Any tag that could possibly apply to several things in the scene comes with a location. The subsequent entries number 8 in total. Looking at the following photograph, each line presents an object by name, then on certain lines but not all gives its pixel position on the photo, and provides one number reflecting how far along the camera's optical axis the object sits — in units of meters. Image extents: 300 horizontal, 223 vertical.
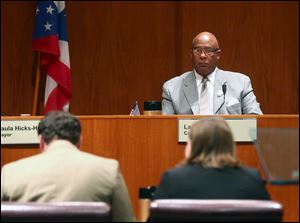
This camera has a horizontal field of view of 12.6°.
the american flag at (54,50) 12.06
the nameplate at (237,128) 7.80
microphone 9.23
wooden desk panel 7.82
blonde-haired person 5.70
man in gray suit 9.33
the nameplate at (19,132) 7.77
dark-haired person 5.80
